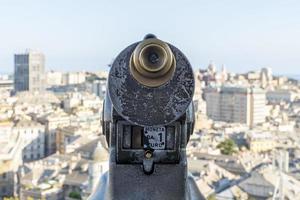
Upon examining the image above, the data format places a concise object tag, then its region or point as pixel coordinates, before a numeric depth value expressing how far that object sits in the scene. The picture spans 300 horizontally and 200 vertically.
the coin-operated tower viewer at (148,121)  1.14
